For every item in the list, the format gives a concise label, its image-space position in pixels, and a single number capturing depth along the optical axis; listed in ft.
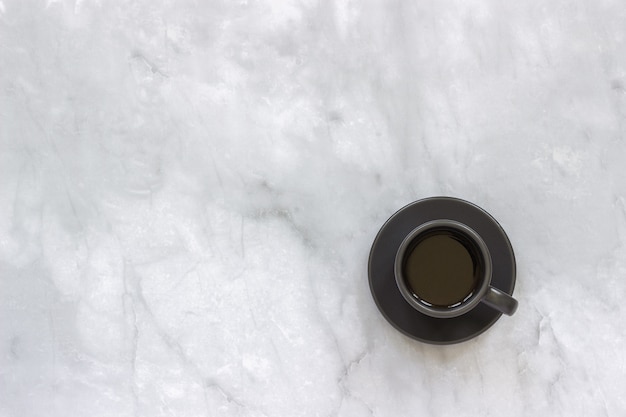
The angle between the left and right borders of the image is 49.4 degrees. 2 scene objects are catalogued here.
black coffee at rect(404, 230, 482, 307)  2.77
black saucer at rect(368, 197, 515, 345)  2.87
